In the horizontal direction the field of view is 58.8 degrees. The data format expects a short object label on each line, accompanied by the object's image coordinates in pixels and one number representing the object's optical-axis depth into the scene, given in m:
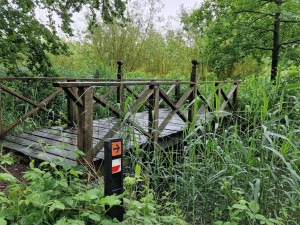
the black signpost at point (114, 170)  1.22
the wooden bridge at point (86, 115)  2.14
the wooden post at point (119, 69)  4.43
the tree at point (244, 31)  6.25
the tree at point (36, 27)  3.75
